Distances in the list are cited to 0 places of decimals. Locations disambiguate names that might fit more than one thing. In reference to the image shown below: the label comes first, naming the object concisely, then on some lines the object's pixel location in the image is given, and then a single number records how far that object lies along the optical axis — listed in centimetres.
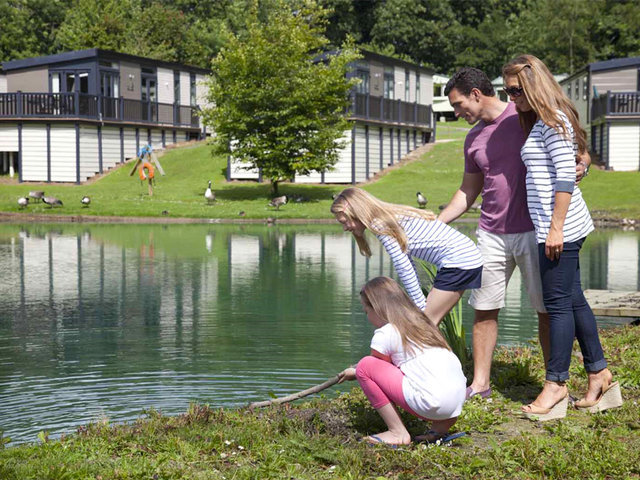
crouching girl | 476
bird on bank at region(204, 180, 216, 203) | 3242
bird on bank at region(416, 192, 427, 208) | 3068
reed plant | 707
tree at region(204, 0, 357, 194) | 3372
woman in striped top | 530
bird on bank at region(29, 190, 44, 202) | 3228
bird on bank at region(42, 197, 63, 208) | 3119
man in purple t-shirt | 572
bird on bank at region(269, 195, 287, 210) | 3112
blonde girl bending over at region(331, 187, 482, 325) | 520
